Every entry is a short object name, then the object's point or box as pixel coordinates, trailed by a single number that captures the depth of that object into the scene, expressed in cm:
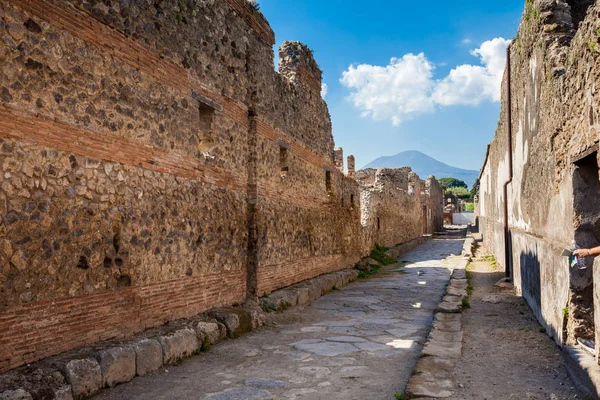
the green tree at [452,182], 10769
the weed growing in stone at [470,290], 850
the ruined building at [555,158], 379
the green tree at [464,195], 6882
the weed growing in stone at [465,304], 718
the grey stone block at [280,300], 712
